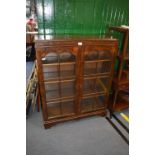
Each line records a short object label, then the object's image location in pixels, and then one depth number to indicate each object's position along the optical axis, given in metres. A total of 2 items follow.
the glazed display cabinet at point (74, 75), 1.66
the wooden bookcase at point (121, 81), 1.92
